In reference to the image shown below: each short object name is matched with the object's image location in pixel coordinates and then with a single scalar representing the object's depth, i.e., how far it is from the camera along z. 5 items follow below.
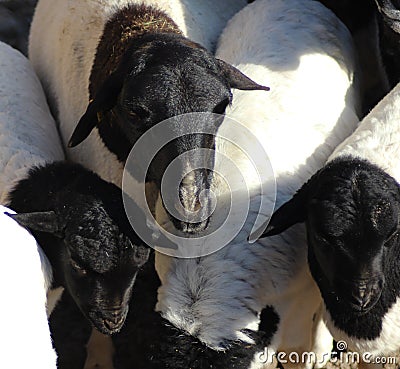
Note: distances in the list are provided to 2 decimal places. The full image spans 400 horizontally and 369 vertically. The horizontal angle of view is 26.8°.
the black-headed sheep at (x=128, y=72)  3.51
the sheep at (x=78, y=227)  3.34
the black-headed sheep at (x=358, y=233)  3.17
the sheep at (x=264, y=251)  3.43
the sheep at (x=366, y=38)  4.64
